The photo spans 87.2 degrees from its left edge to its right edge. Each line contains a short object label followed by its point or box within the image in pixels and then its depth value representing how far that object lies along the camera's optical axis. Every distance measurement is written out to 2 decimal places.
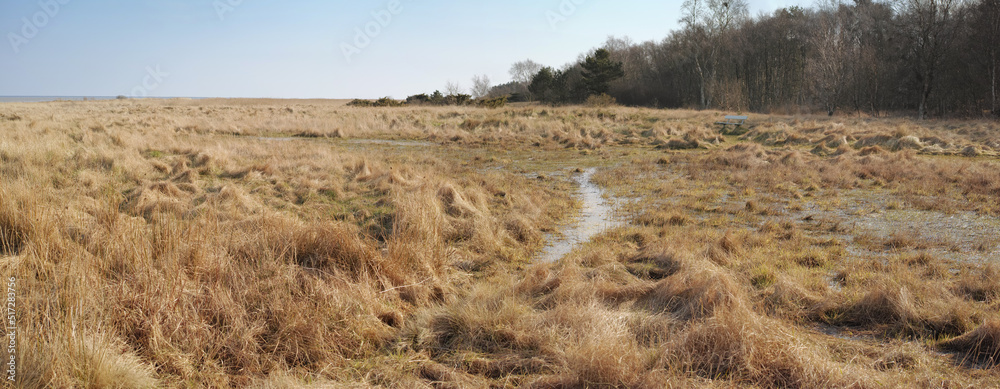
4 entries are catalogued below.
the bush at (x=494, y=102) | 40.75
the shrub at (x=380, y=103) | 50.46
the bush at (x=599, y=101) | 36.86
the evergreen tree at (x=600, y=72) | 47.04
